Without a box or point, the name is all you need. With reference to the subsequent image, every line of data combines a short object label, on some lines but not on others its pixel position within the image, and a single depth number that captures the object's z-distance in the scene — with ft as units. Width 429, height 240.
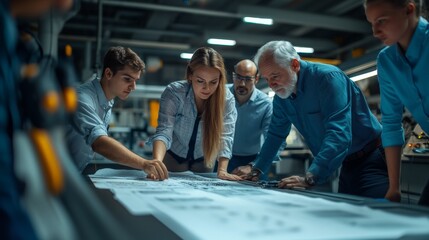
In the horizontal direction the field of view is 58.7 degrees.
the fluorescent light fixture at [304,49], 22.35
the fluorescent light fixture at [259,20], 17.32
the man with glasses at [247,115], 7.70
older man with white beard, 4.67
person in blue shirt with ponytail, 3.71
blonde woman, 5.67
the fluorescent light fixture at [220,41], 20.15
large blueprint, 1.93
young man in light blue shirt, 4.65
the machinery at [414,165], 8.19
